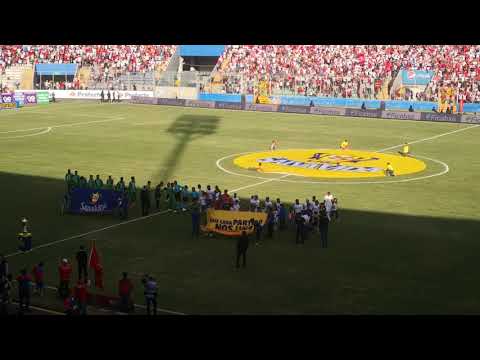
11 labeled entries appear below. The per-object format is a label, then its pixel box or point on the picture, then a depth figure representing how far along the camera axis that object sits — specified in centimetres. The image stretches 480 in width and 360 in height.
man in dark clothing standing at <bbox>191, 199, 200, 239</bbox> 2500
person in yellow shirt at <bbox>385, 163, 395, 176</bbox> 3619
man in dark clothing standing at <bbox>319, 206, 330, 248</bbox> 2361
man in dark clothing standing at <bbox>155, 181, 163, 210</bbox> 2886
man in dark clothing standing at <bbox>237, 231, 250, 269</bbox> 2127
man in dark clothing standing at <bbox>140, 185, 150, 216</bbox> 2803
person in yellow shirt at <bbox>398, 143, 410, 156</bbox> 4231
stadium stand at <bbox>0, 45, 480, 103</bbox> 7269
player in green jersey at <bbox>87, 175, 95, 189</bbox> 2904
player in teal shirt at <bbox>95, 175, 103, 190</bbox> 2885
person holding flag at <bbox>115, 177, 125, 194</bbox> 2837
